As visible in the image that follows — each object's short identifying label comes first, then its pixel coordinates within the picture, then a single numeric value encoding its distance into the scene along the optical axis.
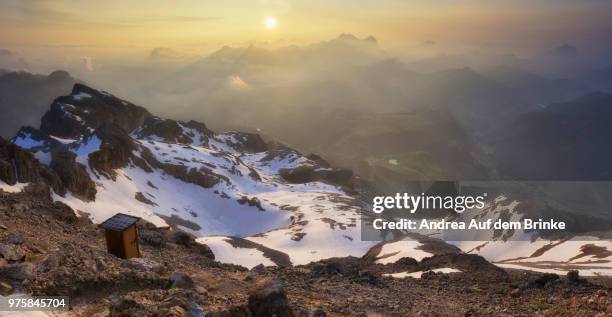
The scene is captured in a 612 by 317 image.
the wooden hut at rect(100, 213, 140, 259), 25.64
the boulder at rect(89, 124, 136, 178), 114.64
